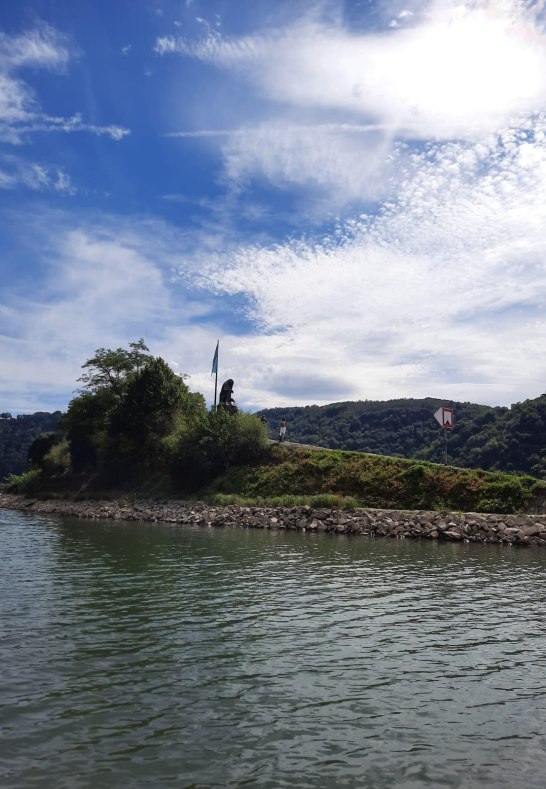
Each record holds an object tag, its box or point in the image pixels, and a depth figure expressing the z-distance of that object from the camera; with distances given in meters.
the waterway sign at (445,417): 43.03
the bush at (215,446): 56.72
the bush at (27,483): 72.50
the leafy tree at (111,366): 73.12
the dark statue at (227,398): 63.16
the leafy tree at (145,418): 64.19
